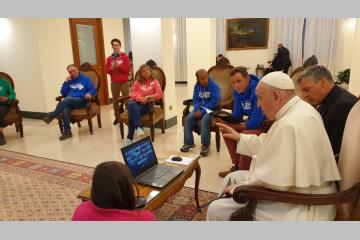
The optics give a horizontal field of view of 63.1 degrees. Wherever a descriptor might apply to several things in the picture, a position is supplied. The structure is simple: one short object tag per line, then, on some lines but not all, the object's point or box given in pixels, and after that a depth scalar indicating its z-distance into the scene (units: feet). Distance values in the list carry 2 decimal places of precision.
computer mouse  7.89
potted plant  29.48
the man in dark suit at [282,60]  31.27
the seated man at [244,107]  9.86
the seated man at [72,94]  15.53
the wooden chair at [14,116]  15.23
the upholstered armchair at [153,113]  14.34
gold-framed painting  33.12
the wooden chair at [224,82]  15.04
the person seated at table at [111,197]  4.05
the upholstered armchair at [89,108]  15.65
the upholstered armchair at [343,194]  4.71
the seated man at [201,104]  12.61
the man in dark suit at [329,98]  6.30
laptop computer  6.58
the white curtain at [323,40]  30.86
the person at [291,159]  4.84
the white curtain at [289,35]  31.99
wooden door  21.80
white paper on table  7.73
